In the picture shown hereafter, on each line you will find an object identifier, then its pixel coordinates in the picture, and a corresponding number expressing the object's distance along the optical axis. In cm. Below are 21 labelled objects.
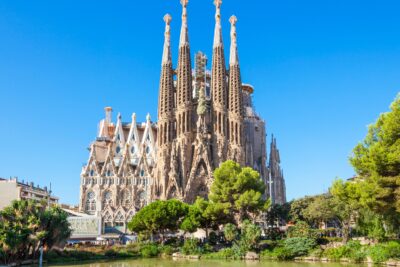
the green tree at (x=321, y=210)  4081
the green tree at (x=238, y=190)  4181
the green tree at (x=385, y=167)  2588
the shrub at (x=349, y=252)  3073
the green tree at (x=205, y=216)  4181
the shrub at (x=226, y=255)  3672
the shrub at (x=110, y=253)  3906
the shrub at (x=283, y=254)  3500
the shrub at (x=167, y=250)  4041
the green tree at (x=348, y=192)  2912
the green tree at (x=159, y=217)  4222
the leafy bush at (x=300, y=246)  3479
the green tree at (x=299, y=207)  4928
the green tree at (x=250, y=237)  3700
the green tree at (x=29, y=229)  2828
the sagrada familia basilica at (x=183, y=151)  6178
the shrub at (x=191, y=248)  3847
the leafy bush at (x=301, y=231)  3705
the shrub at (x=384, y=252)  2816
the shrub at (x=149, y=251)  4003
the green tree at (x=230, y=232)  3838
